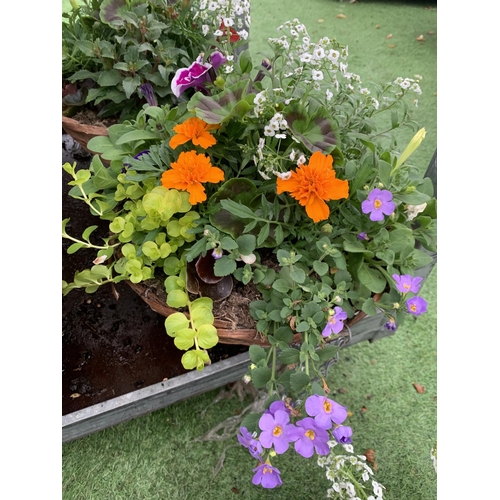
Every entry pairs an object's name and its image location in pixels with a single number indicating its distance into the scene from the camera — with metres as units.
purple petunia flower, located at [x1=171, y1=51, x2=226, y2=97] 0.95
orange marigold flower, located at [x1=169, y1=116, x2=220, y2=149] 0.80
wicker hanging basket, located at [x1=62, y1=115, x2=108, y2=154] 1.17
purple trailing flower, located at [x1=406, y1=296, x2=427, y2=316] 0.77
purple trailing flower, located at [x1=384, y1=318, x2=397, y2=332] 0.81
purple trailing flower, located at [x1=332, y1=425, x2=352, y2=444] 0.69
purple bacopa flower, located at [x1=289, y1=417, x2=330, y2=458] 0.67
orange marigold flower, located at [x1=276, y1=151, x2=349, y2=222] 0.73
